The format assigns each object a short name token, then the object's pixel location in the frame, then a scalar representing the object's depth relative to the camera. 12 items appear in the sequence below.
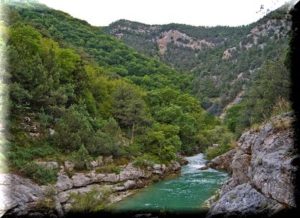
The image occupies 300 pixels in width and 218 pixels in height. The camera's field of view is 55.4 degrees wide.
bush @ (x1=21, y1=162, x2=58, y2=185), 15.41
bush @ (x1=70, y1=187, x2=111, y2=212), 10.60
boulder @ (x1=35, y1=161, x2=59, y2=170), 16.74
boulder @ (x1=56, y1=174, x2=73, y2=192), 15.88
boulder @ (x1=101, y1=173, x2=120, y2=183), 18.07
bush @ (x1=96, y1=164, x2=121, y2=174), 18.85
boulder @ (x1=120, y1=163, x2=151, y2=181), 19.13
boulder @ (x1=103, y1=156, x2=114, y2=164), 20.23
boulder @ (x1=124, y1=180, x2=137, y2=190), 18.21
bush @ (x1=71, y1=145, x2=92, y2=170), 18.18
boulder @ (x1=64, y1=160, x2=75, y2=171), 17.71
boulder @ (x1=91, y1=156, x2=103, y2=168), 19.13
